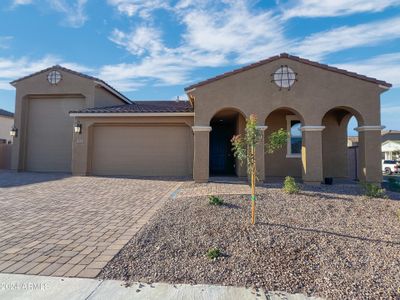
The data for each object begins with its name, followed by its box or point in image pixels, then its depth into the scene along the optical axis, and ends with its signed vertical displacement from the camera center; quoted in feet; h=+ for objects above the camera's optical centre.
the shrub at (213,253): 13.58 -4.63
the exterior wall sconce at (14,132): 53.60 +5.17
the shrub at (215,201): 21.68 -3.15
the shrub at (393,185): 33.09 -2.59
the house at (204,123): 33.60 +6.10
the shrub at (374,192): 26.15 -2.70
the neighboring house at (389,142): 122.39 +10.18
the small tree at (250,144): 18.53 +1.27
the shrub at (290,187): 26.23 -2.35
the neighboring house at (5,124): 87.09 +11.21
